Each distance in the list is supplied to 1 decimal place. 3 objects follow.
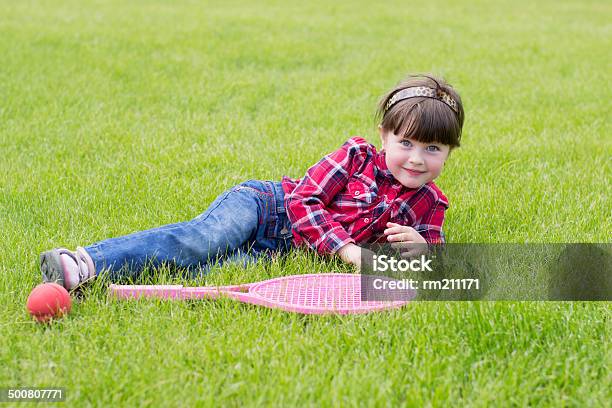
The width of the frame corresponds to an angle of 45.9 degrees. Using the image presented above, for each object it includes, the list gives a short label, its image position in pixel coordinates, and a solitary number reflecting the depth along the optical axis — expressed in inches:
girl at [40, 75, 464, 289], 121.3
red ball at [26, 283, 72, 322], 100.7
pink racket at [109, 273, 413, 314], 104.5
